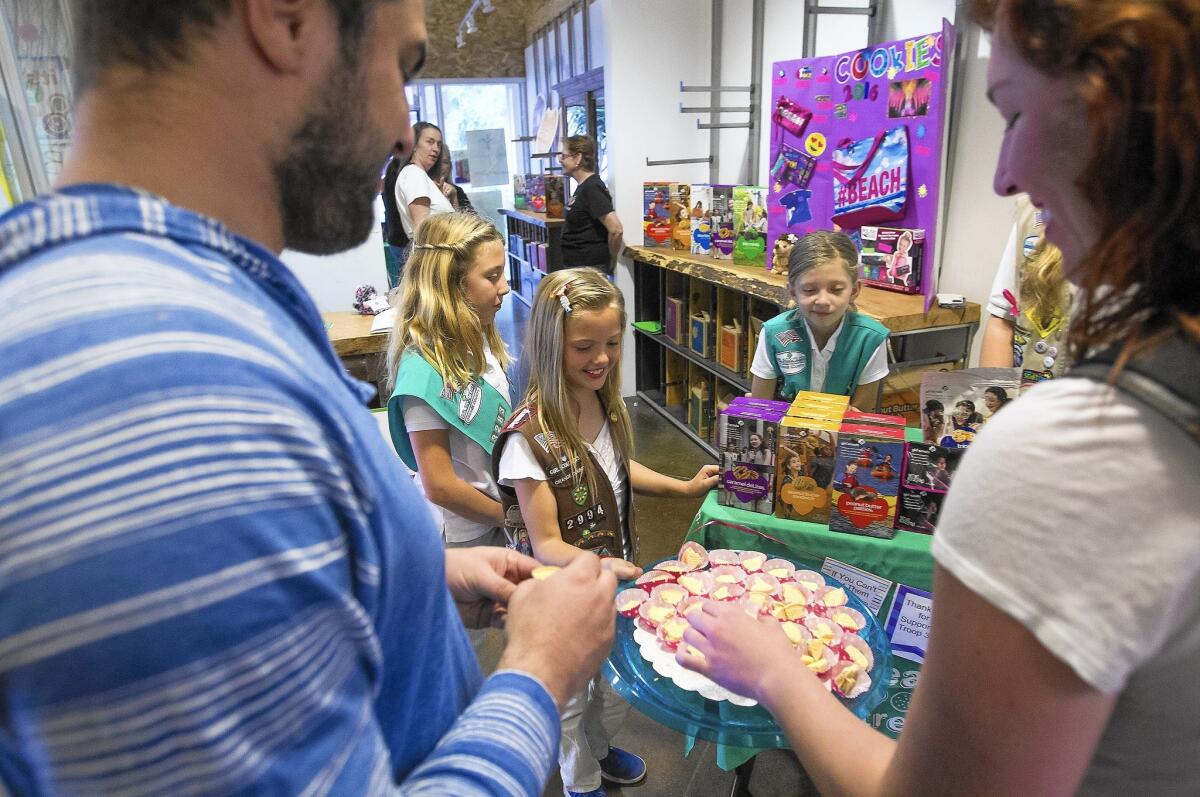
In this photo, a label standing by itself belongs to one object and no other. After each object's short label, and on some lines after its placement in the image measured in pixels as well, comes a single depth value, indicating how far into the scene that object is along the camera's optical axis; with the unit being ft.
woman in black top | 15.72
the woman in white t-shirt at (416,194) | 14.56
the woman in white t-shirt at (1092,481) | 1.44
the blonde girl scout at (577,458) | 5.53
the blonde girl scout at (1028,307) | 6.48
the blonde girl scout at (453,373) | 6.02
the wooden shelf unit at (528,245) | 21.03
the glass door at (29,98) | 7.45
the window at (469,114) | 31.60
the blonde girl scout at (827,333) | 8.06
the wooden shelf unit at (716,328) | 9.55
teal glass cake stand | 3.54
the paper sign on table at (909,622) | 5.01
